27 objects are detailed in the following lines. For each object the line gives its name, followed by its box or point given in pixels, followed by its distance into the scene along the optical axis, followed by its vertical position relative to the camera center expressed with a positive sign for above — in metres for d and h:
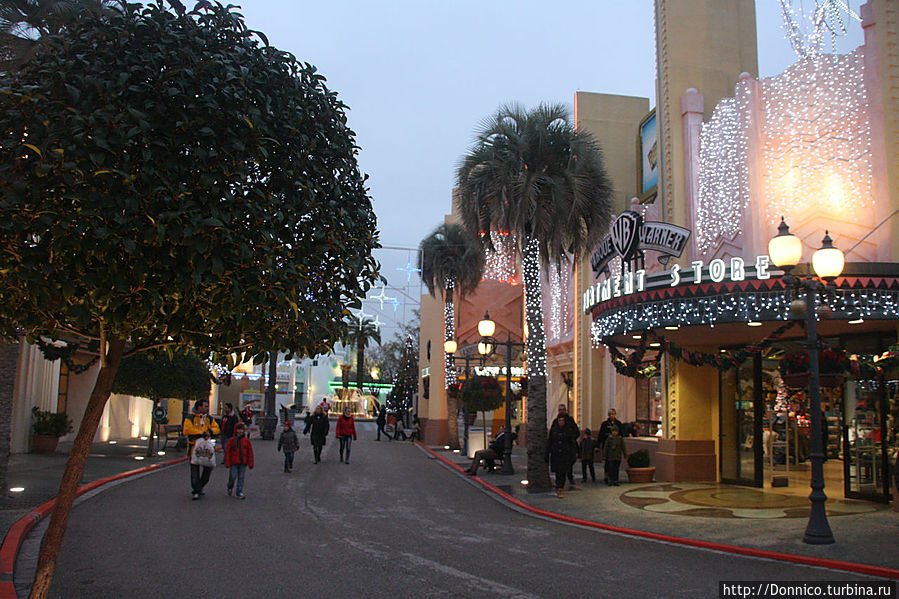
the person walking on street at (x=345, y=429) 24.50 -1.15
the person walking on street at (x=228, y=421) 18.19 -0.73
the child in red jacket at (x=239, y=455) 15.15 -1.30
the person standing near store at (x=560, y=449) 16.81 -1.16
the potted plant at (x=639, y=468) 19.28 -1.76
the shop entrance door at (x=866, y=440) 14.52 -0.72
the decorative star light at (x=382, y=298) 53.52 +7.05
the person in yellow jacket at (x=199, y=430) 14.85 -0.80
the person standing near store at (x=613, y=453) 18.64 -1.34
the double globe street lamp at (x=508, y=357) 21.03 +1.20
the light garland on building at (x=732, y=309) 13.83 +1.85
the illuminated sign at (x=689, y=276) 14.59 +2.59
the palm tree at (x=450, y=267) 34.97 +6.16
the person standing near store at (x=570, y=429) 17.31 -0.74
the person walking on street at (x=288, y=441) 20.77 -1.34
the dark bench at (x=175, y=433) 28.23 -1.77
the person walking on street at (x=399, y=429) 43.03 -1.95
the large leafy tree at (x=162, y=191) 5.05 +1.42
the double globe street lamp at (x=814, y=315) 10.52 +1.32
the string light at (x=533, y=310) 17.75 +2.13
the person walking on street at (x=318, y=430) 24.70 -1.23
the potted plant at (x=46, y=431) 23.81 -1.36
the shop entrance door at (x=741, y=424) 18.17 -0.56
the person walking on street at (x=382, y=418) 42.56 -1.36
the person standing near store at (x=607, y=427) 19.16 -0.72
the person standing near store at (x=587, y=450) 19.75 -1.36
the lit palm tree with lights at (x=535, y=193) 17.61 +4.89
